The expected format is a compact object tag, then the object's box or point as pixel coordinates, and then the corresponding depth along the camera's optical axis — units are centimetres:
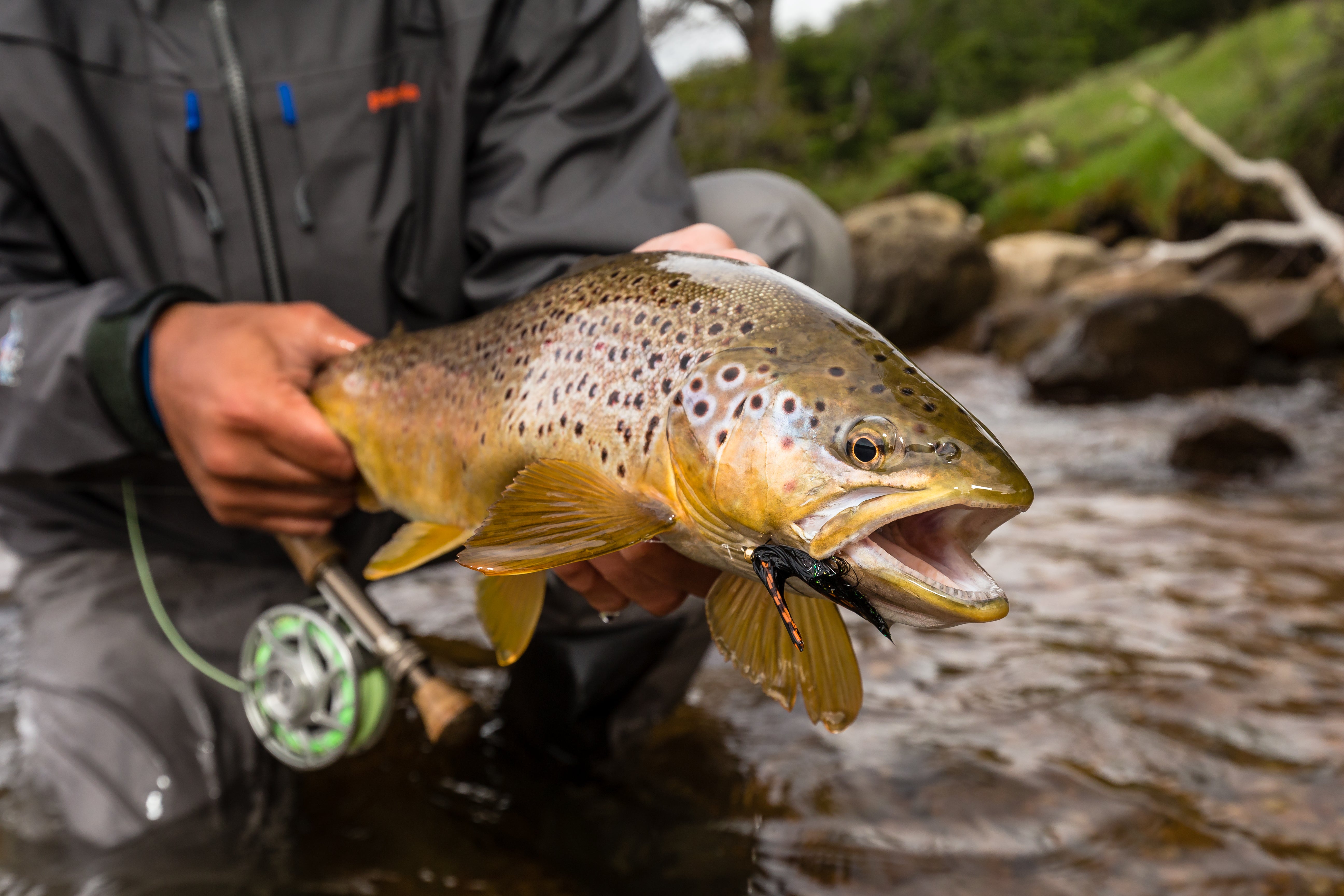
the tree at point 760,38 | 2114
